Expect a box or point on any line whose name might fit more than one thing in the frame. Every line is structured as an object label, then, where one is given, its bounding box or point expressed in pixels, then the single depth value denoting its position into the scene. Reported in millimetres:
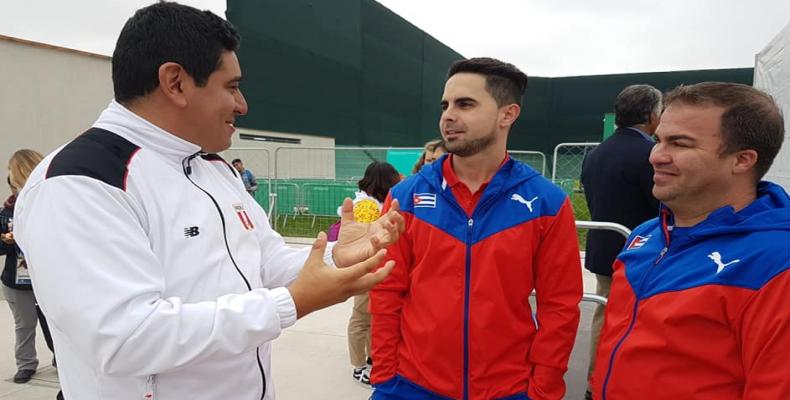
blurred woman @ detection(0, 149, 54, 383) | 3684
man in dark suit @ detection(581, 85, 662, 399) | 3041
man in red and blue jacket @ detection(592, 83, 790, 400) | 1211
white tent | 3547
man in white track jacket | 971
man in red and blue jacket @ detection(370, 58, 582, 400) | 1777
